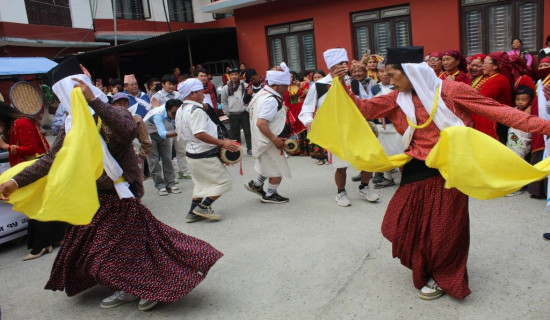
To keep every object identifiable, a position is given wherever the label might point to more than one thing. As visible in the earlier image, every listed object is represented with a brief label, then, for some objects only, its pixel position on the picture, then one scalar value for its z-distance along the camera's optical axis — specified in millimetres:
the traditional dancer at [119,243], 3201
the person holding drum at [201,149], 5191
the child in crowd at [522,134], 5379
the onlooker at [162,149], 6844
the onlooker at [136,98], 7201
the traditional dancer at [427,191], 3075
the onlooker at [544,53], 6105
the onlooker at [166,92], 7655
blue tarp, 8359
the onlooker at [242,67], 13562
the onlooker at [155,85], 8938
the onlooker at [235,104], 9445
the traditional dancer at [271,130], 5688
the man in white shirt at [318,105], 5441
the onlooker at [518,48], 9527
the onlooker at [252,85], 9477
